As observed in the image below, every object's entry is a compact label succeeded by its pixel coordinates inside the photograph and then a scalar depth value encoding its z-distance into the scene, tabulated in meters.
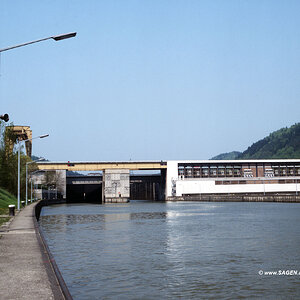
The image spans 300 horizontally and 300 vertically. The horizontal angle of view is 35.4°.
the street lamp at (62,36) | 18.97
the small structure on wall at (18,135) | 91.43
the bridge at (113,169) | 140.12
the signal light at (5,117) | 20.53
